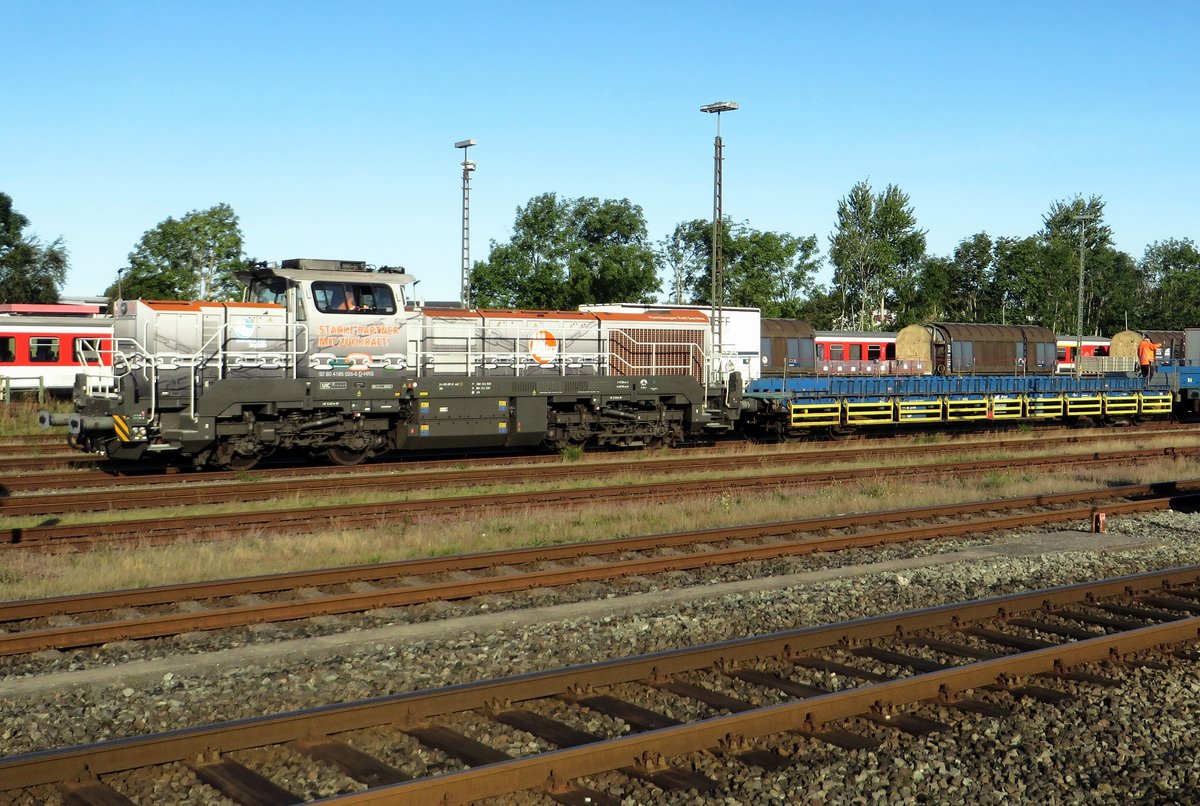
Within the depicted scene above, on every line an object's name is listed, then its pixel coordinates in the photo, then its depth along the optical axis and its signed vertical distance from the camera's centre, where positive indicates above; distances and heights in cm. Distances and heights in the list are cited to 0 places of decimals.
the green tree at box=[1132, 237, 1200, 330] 9050 +699
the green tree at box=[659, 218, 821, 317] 5581 +481
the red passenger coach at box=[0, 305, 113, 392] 3766 +29
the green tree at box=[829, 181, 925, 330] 7988 +826
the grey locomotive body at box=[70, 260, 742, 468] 1775 -39
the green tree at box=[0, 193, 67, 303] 7444 +648
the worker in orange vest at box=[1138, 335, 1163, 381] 3500 +16
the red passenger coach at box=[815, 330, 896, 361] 4338 +60
